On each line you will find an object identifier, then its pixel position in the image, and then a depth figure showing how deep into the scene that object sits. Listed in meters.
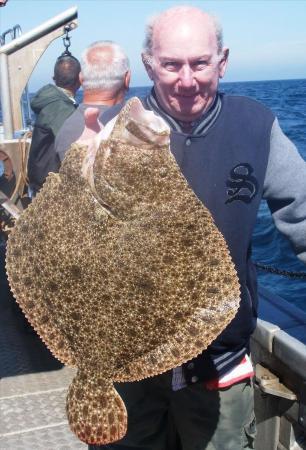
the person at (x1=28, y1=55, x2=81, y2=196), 4.39
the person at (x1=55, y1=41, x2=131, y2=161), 3.39
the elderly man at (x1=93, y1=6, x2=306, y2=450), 2.26
